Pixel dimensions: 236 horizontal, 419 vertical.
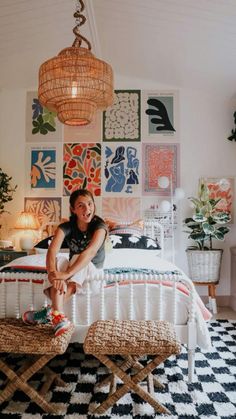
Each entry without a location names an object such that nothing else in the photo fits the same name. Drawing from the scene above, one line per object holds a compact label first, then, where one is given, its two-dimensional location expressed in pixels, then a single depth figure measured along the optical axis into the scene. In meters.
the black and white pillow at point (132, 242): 3.98
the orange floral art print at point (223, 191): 4.85
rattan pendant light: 2.45
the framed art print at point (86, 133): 4.96
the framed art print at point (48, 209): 4.93
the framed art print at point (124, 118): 4.95
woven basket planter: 4.43
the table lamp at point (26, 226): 4.61
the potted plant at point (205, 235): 4.43
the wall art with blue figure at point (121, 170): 4.90
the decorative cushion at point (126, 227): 4.23
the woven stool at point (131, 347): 1.94
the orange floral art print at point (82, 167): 4.93
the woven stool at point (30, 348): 1.96
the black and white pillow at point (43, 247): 4.03
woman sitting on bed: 2.21
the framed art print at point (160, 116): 4.94
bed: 2.37
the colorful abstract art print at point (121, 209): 4.89
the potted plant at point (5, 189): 4.71
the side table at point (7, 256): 4.48
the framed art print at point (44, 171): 4.95
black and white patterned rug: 2.04
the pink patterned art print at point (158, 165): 4.90
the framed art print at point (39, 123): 4.99
